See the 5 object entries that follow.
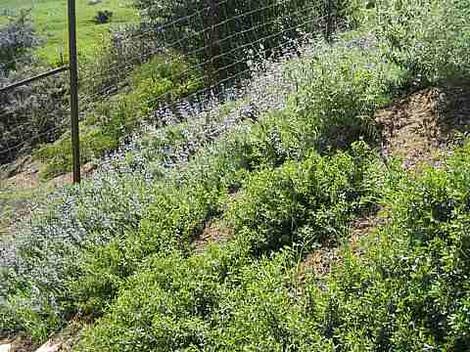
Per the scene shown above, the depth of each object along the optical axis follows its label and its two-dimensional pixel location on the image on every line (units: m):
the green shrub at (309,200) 4.50
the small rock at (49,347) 5.05
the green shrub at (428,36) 4.89
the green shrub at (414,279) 3.24
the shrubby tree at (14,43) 15.07
